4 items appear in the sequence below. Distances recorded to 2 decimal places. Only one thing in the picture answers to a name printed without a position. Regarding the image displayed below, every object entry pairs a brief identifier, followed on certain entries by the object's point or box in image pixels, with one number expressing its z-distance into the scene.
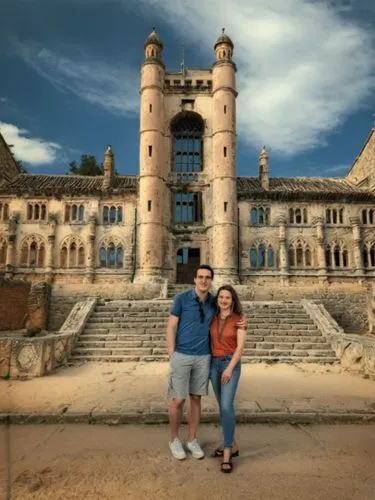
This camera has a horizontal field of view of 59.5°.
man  4.12
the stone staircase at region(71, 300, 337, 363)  10.68
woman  3.90
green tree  45.59
